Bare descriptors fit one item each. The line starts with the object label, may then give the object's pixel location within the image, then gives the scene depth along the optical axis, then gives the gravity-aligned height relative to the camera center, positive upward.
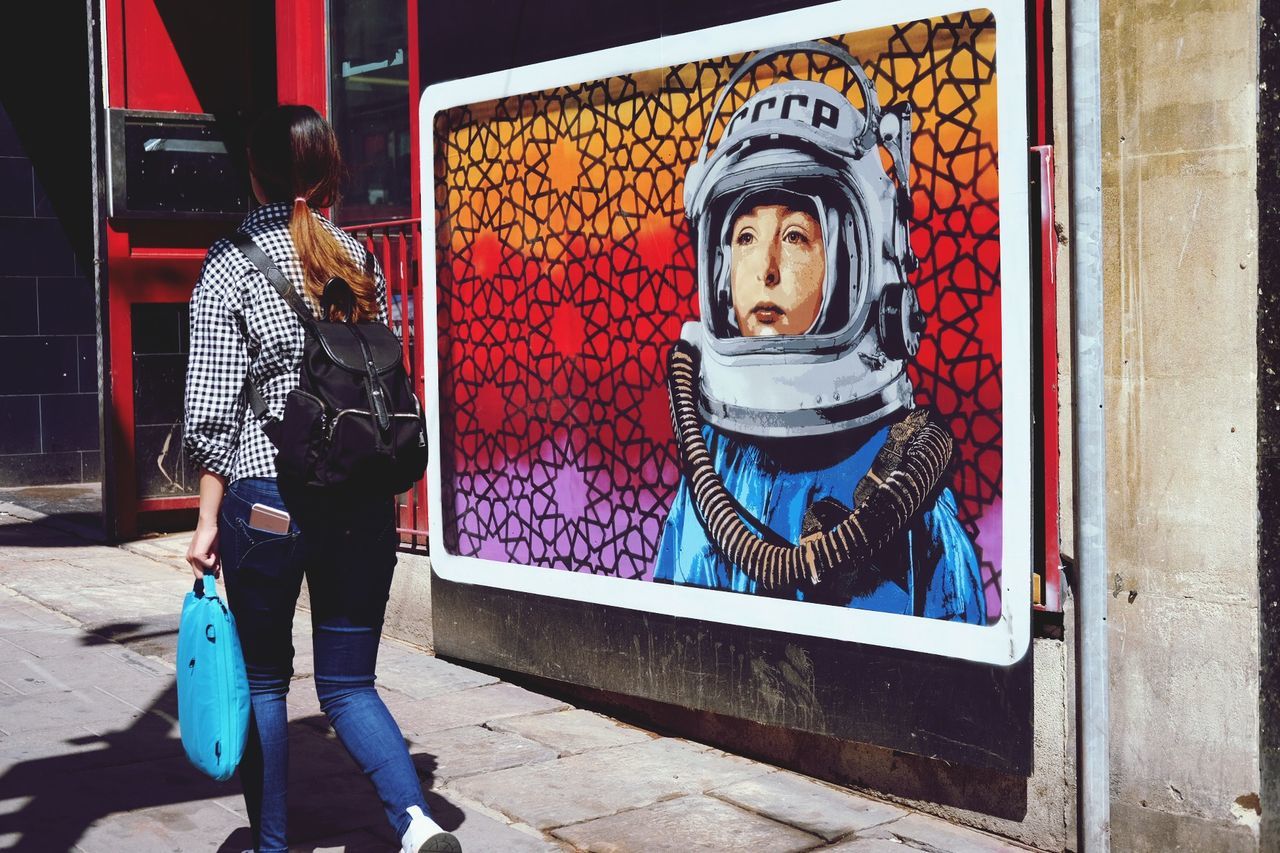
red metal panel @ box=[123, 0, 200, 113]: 8.52 +2.08
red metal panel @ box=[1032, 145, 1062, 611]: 3.83 +0.05
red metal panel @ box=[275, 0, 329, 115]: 6.78 +1.70
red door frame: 8.48 +0.98
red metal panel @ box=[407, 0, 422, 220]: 5.86 +1.24
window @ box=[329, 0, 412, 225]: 6.30 +1.40
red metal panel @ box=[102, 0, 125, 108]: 8.42 +2.13
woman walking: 3.20 -0.23
